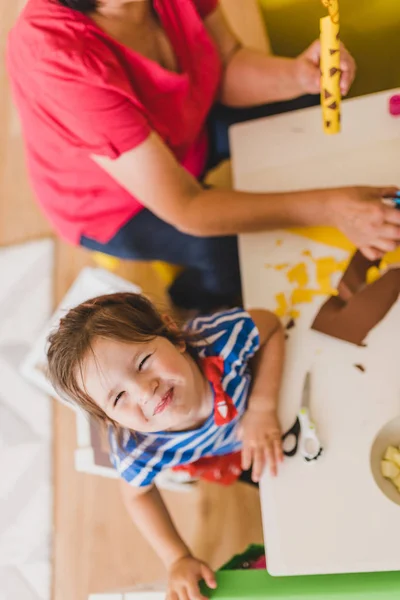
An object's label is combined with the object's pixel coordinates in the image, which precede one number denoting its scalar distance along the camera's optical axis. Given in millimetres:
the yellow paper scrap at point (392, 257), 793
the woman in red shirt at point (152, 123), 789
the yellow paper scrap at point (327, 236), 823
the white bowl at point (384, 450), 697
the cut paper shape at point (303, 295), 804
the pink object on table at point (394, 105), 852
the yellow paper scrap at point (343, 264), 807
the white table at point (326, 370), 665
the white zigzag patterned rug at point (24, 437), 1345
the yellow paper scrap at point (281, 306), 812
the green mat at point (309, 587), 644
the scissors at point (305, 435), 712
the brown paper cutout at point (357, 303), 760
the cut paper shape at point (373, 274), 787
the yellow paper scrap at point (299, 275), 818
